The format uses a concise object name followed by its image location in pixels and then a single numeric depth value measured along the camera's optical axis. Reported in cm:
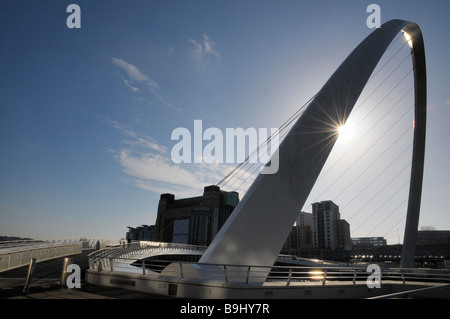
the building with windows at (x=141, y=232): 16675
